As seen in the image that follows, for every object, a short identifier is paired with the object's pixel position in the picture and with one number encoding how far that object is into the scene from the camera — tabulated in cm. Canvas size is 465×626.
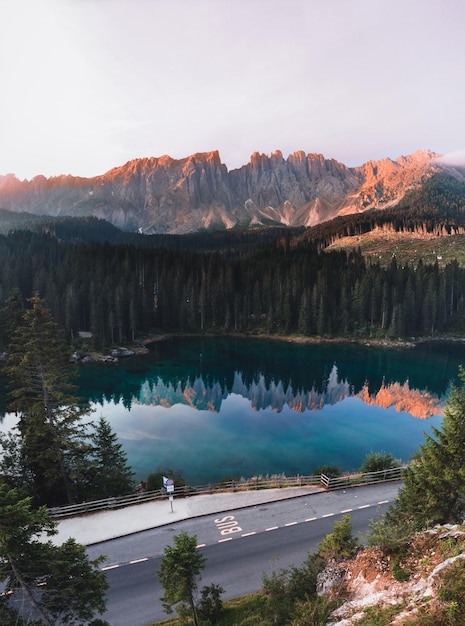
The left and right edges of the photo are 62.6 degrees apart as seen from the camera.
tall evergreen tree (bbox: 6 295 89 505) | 2441
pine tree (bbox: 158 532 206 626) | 1300
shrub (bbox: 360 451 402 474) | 2975
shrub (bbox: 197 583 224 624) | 1448
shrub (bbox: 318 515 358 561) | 1434
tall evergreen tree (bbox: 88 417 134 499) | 2638
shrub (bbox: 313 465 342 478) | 2925
